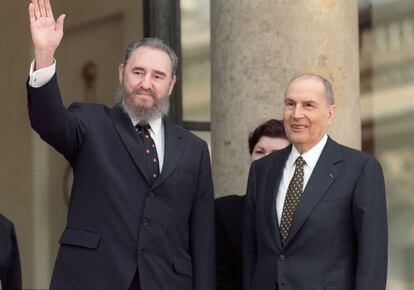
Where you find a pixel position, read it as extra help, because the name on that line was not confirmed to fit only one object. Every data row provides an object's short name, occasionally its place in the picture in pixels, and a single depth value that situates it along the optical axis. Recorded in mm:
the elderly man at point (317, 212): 8268
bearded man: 8322
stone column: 11069
